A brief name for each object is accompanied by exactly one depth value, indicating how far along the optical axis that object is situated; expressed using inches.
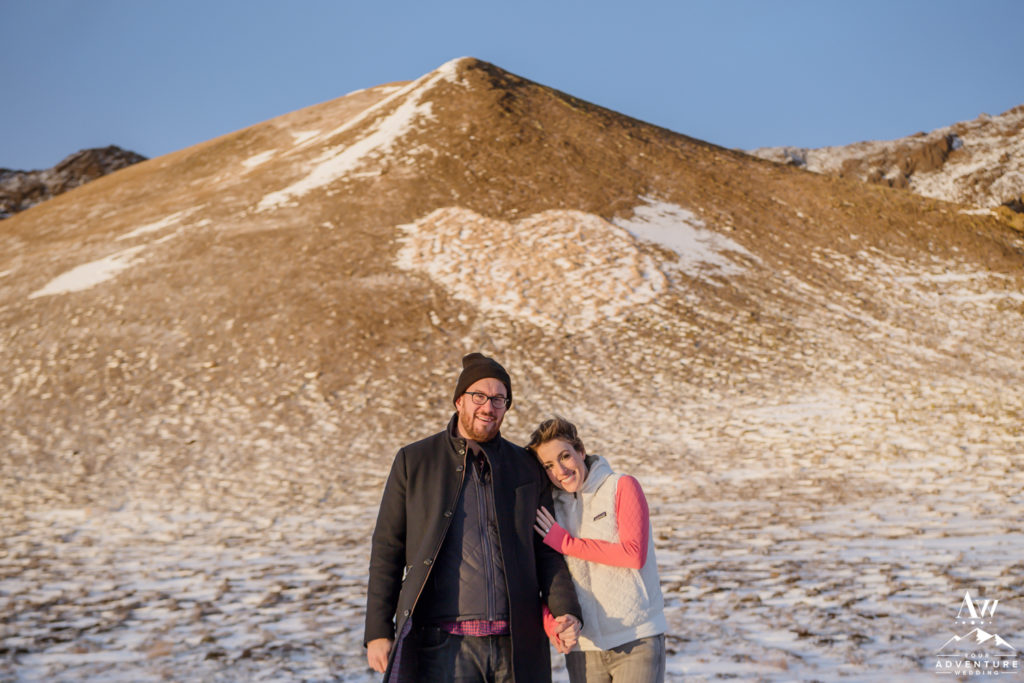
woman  153.6
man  148.8
